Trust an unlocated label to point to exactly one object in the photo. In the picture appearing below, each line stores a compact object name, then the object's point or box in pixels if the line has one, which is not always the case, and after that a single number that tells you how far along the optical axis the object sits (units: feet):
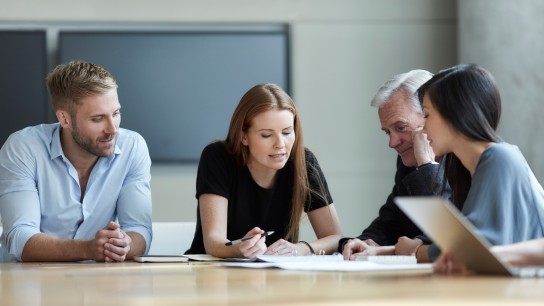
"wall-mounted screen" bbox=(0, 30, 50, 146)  26.73
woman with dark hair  9.42
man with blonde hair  15.47
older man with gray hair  14.72
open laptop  7.45
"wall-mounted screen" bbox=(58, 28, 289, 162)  27.13
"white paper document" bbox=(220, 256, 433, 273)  9.58
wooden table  6.11
